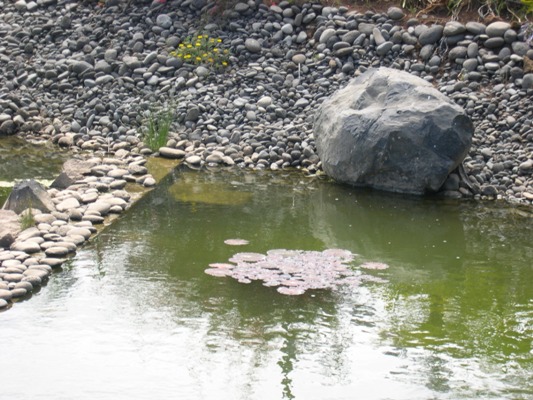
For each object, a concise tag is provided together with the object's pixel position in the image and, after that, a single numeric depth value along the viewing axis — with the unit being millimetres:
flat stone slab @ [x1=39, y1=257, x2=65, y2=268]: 7464
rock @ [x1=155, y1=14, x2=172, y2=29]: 12492
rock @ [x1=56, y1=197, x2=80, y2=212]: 8609
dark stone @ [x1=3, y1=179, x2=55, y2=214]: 8344
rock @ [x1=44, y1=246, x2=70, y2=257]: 7621
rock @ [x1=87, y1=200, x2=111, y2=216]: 8719
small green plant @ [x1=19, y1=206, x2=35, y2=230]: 8008
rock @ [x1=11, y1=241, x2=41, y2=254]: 7609
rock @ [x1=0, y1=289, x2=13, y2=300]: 6761
